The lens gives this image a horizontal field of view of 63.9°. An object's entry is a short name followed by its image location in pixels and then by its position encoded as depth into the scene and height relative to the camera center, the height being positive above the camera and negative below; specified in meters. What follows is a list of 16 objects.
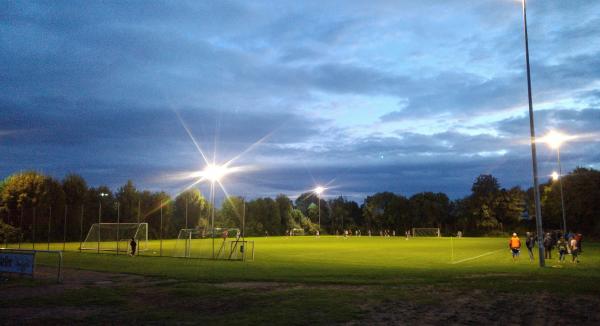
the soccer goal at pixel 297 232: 112.04 -2.81
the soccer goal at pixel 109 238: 45.80 -1.84
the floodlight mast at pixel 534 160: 25.41 +3.19
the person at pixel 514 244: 28.95 -1.50
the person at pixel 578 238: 30.17 -1.19
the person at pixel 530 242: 30.48 -1.44
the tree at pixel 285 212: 115.38 +1.94
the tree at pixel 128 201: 79.81 +3.49
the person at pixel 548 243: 31.14 -1.53
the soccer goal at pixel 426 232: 106.58 -2.75
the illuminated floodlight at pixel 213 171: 44.48 +4.64
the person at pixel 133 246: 35.97 -1.91
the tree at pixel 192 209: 90.44 +2.24
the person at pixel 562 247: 27.73 -1.60
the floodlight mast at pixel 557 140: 44.22 +7.30
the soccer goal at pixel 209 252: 32.16 -2.41
